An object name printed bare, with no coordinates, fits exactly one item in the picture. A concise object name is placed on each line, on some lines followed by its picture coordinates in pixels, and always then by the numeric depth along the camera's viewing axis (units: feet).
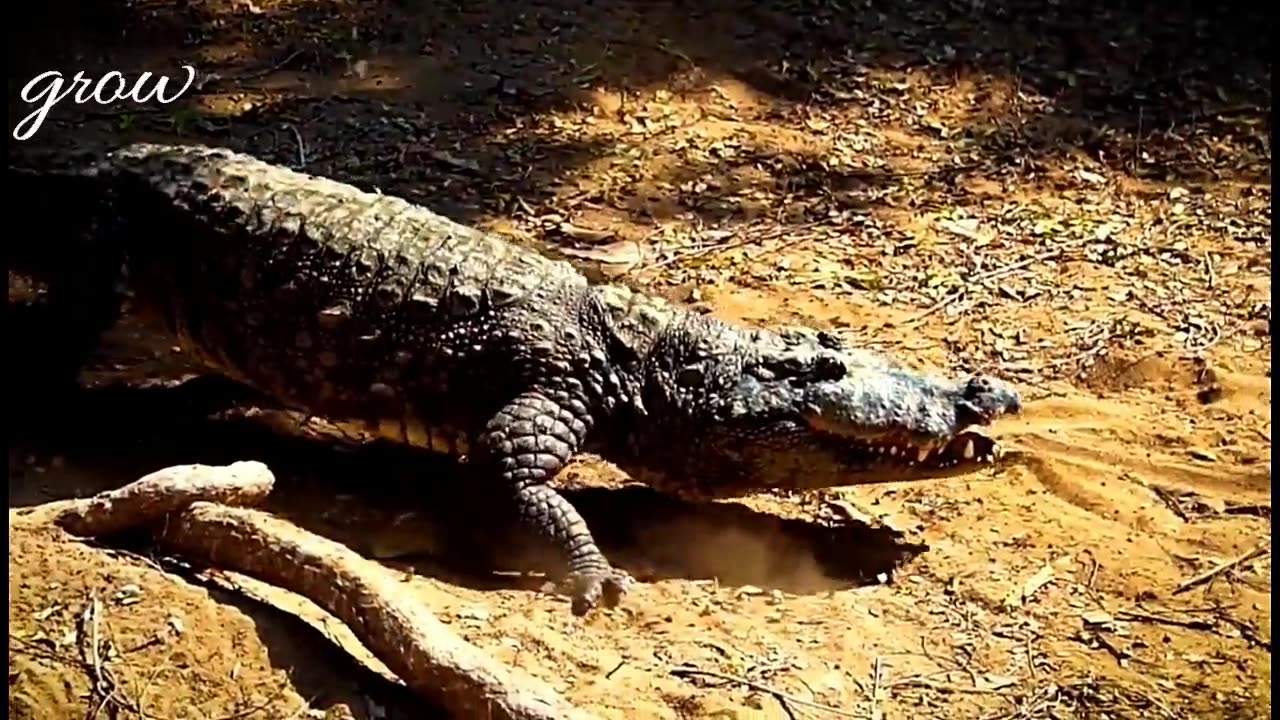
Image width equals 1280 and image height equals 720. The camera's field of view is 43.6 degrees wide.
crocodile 13.89
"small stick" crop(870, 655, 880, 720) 11.32
